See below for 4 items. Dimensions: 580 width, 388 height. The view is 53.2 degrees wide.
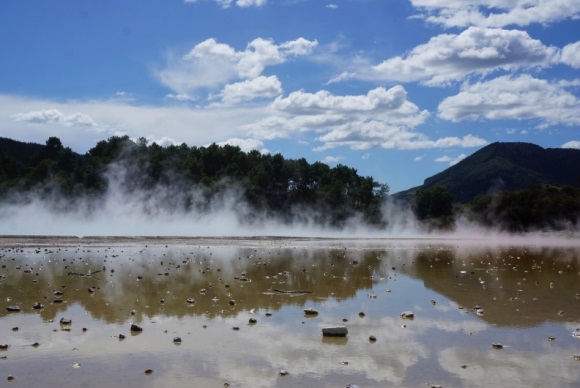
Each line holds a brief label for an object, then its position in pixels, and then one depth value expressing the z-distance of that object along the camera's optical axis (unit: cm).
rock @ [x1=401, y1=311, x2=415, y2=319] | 1291
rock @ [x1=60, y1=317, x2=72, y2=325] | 1177
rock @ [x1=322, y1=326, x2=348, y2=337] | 1093
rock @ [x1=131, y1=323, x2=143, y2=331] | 1128
